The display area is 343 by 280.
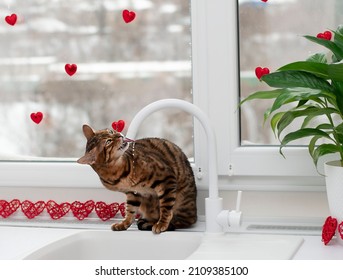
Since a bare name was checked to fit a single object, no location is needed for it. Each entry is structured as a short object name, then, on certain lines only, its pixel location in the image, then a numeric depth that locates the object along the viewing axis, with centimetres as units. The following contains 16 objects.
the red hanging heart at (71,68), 306
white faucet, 274
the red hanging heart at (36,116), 310
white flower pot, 266
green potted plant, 260
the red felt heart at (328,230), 267
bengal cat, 272
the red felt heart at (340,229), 266
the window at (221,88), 290
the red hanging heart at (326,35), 284
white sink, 265
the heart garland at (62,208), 297
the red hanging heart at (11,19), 309
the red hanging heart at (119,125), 305
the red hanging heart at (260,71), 291
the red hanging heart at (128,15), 300
